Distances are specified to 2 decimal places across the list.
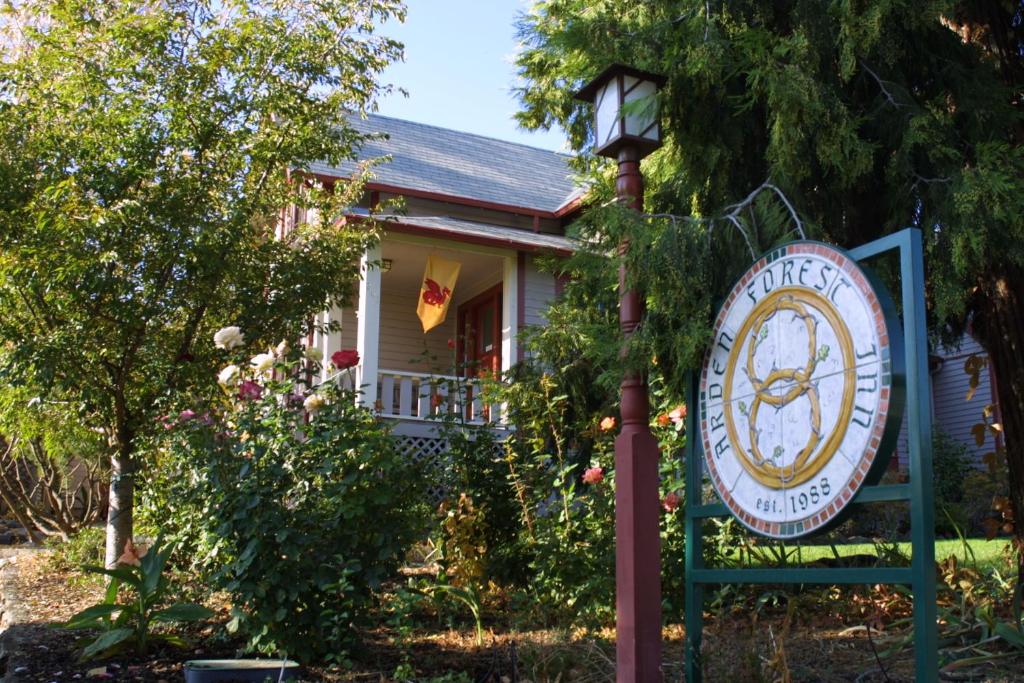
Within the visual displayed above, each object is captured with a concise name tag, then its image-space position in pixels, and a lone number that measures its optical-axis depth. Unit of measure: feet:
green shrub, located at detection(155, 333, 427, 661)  15.61
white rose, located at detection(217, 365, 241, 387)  18.34
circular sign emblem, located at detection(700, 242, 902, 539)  10.15
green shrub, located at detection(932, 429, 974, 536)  41.04
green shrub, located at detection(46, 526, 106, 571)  29.55
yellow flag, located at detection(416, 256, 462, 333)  42.06
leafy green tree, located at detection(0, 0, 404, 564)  21.79
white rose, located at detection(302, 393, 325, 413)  17.15
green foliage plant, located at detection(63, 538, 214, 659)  15.94
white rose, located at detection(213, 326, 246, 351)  18.29
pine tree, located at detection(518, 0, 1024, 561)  13.88
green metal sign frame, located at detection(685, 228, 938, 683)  9.69
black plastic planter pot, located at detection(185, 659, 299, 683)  13.60
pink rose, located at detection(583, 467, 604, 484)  19.36
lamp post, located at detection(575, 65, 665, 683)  12.82
